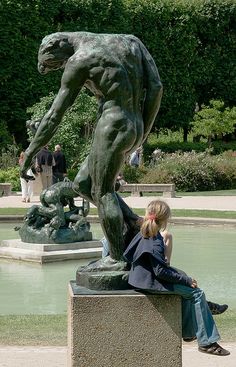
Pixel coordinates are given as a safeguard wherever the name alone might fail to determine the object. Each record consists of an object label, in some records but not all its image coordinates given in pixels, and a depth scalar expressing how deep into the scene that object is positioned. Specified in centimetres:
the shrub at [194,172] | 3016
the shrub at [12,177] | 2889
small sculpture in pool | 1372
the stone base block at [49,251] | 1352
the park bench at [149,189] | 2675
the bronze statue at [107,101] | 634
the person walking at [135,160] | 3109
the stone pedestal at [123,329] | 604
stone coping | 1839
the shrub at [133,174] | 3002
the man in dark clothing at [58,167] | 2395
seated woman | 601
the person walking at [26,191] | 2341
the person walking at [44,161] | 2388
